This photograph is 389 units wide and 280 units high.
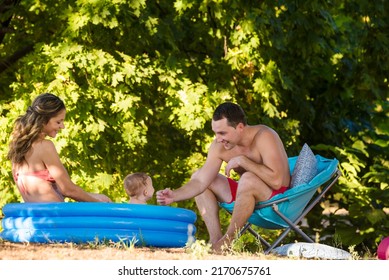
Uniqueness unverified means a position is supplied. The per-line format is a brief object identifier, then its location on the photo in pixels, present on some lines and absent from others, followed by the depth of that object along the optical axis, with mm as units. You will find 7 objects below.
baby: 15620
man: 14922
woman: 14711
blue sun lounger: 15141
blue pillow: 15578
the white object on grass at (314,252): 14750
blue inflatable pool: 14266
